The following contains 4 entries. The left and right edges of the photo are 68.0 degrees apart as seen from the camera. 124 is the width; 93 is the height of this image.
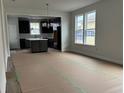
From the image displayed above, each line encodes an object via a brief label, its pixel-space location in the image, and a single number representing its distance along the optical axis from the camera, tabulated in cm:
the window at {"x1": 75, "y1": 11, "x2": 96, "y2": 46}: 471
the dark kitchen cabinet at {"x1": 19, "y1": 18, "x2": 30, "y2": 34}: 772
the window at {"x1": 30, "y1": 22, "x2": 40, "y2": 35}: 827
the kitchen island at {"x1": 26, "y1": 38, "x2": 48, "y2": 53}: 588
